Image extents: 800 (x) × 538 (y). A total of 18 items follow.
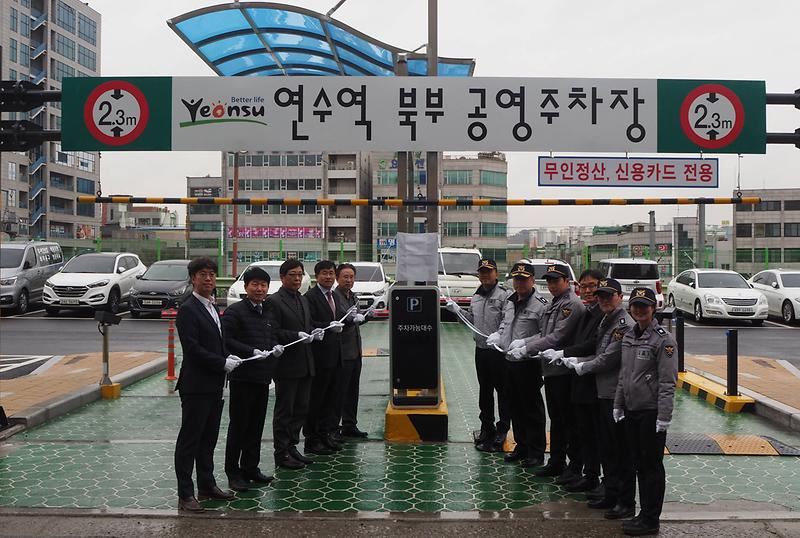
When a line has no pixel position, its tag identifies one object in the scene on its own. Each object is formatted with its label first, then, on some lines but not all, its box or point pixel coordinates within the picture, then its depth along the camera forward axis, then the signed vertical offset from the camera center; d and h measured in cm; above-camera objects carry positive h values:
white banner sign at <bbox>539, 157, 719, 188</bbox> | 745 +82
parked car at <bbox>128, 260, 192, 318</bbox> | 1866 -110
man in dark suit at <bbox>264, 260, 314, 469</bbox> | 622 -101
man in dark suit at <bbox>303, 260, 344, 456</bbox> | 683 -116
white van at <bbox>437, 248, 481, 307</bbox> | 1808 -64
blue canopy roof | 933 +300
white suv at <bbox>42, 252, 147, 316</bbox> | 1877 -86
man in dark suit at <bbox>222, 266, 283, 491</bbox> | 567 -105
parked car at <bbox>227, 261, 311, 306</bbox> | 1819 -88
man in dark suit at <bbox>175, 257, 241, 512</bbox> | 518 -89
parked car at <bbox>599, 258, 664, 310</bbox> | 2155 -73
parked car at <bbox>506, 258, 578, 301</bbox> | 1938 -67
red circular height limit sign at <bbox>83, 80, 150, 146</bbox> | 755 +149
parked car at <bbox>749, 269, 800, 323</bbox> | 1916 -119
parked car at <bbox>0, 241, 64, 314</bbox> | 1916 -59
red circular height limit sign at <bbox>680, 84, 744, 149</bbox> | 751 +144
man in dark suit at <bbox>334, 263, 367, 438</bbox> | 718 -110
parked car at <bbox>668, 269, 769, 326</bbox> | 1848 -131
